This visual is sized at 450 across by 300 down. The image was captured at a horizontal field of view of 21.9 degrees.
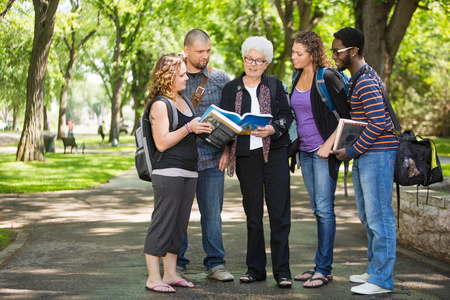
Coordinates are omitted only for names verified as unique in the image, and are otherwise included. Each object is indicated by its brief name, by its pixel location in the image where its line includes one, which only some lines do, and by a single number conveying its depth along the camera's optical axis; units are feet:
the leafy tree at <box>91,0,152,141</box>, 175.51
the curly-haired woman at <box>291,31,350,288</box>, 31.66
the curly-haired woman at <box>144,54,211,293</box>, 30.52
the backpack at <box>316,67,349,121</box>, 31.47
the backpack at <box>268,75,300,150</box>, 32.21
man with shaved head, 33.27
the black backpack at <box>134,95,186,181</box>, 30.85
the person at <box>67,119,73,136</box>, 263.16
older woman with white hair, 31.89
